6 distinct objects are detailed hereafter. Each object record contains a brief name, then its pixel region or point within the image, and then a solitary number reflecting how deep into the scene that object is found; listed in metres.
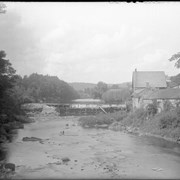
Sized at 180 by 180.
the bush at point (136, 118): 23.76
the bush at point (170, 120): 19.95
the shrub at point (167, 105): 22.56
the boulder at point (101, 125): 26.38
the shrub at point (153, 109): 23.50
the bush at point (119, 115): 27.62
